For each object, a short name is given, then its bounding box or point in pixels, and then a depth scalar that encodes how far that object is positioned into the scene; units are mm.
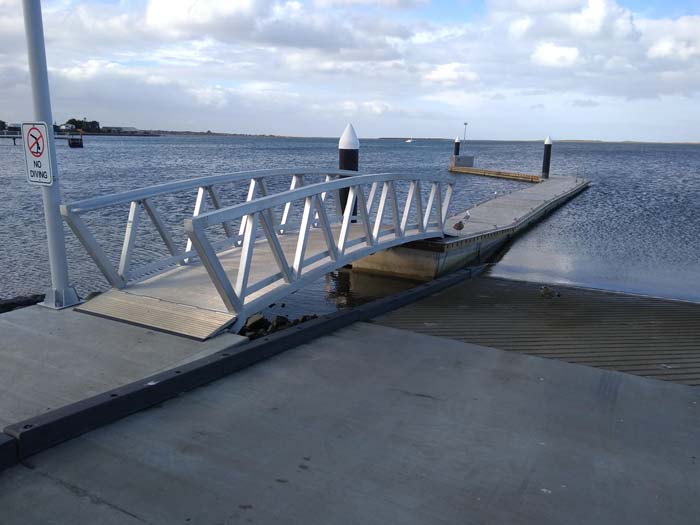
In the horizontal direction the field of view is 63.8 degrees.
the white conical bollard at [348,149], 11766
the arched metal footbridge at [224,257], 5215
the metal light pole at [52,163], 5105
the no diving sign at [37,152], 5211
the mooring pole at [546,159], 37881
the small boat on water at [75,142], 91875
